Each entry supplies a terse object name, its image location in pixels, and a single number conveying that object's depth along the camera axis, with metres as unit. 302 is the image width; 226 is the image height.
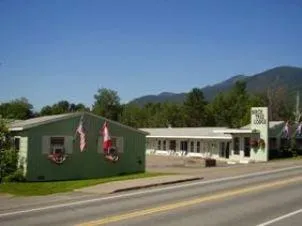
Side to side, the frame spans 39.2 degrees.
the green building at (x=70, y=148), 23.63
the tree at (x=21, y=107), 74.62
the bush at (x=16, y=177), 22.97
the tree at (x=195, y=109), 71.05
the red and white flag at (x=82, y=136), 24.46
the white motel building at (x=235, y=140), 36.06
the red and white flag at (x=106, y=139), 25.19
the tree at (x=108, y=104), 91.29
